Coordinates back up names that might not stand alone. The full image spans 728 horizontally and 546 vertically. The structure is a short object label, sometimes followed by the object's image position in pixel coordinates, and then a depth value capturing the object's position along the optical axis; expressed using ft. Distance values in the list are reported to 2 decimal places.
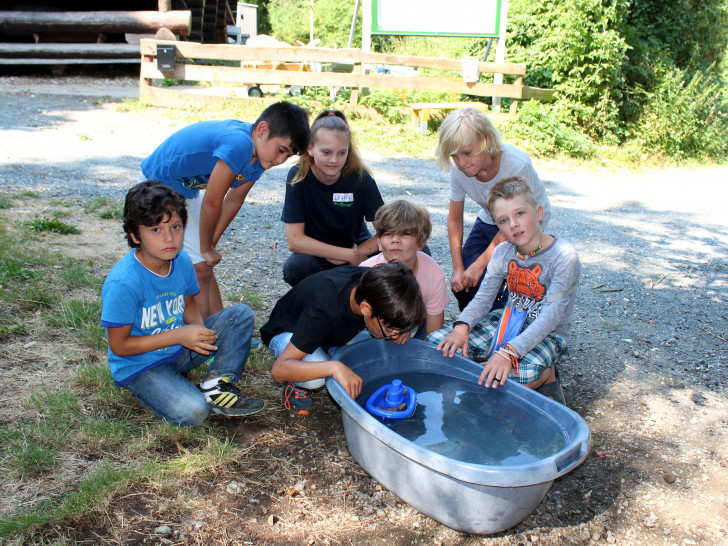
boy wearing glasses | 7.27
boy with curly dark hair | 7.22
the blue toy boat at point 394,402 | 7.76
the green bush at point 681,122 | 31.63
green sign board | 32.19
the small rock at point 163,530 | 6.17
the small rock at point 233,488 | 6.86
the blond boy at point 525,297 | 8.45
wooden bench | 29.27
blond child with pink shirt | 9.10
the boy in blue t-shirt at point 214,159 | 9.06
